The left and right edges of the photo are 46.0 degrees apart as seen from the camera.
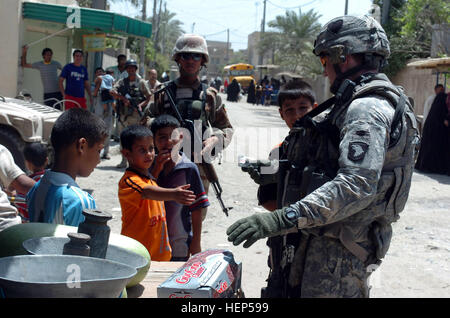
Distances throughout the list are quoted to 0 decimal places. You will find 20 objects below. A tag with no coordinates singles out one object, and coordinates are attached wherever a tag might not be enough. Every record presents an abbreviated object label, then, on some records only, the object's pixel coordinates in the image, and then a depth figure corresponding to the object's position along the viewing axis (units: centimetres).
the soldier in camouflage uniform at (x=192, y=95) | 404
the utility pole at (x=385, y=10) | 1797
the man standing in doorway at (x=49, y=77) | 1063
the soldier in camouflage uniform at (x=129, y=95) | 932
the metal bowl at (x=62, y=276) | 137
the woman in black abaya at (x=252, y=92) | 3853
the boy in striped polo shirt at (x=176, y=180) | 359
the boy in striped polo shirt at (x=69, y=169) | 223
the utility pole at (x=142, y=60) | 2348
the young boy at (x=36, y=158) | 474
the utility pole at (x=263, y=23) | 5769
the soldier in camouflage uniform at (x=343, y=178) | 212
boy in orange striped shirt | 316
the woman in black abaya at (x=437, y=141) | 1181
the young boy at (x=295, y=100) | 345
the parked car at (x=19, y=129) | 639
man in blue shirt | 1028
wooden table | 204
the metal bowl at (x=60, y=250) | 169
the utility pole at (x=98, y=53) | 1326
